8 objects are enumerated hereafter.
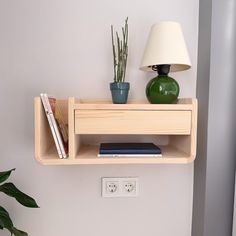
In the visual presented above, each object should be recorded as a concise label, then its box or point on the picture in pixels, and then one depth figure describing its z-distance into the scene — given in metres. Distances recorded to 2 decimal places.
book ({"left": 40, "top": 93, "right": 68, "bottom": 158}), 0.85
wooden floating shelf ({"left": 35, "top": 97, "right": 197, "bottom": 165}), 0.85
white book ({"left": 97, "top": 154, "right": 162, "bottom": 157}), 0.88
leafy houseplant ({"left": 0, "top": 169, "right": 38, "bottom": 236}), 0.91
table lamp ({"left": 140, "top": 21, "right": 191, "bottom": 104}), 0.88
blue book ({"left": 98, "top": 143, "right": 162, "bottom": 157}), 0.89
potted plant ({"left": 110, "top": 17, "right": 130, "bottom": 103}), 0.95
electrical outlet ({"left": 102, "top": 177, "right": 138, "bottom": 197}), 1.12
